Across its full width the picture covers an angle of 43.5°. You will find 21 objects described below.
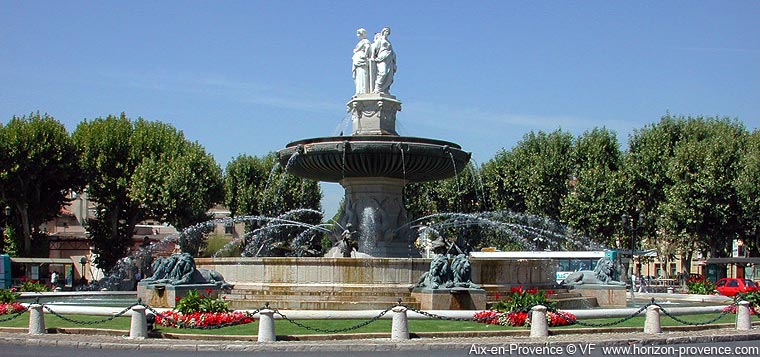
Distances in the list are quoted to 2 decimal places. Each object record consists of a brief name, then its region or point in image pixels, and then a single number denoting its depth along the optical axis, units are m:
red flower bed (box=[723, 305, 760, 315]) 21.06
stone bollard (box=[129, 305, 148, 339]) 16.47
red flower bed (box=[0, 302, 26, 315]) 20.77
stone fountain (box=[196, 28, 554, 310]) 21.00
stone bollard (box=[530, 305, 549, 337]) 16.75
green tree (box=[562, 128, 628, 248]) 45.81
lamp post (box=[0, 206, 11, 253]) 48.31
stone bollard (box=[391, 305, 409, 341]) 16.23
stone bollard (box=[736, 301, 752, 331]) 18.81
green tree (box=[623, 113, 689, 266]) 45.47
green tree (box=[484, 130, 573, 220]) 48.06
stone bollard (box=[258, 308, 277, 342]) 16.03
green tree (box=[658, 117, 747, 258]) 42.88
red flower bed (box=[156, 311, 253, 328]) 17.47
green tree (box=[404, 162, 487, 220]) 51.62
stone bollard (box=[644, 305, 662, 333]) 17.53
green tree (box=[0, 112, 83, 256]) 45.34
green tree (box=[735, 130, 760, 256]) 41.78
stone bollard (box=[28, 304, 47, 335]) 17.28
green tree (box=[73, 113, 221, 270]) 46.44
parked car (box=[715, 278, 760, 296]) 40.94
